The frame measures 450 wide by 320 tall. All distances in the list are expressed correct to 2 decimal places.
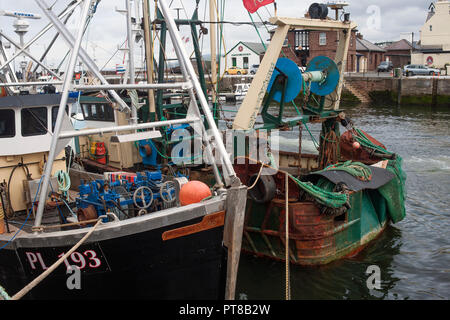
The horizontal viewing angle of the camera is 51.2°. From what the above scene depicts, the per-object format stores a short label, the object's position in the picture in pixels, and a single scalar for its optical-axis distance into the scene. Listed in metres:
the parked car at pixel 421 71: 50.38
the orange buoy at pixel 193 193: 7.27
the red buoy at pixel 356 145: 13.84
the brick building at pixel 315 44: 56.16
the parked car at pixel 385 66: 62.03
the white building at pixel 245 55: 72.12
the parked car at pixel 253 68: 67.29
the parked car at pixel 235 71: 66.73
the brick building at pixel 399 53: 74.88
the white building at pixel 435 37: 61.16
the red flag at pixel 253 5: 10.54
